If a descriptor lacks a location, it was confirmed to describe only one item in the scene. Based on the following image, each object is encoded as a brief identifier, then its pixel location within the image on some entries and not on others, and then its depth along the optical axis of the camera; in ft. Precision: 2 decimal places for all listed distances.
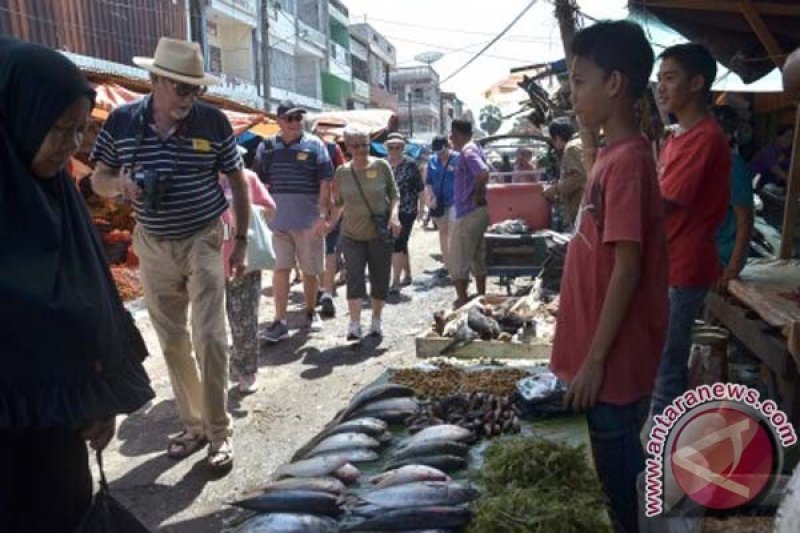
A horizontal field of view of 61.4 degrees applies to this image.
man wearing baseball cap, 22.82
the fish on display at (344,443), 10.11
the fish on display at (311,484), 8.55
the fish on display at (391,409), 11.28
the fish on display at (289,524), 7.66
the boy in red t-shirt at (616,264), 7.34
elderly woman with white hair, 22.70
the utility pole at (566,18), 18.33
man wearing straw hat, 13.10
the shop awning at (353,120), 45.14
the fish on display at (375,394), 11.78
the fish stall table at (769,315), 12.12
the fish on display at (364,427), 10.58
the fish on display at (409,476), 8.64
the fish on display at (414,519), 7.71
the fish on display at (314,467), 9.23
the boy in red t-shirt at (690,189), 10.96
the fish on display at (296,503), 8.18
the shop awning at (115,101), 26.04
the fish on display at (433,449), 9.59
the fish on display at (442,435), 9.96
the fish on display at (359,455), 9.85
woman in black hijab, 5.99
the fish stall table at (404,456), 7.92
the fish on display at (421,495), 8.04
